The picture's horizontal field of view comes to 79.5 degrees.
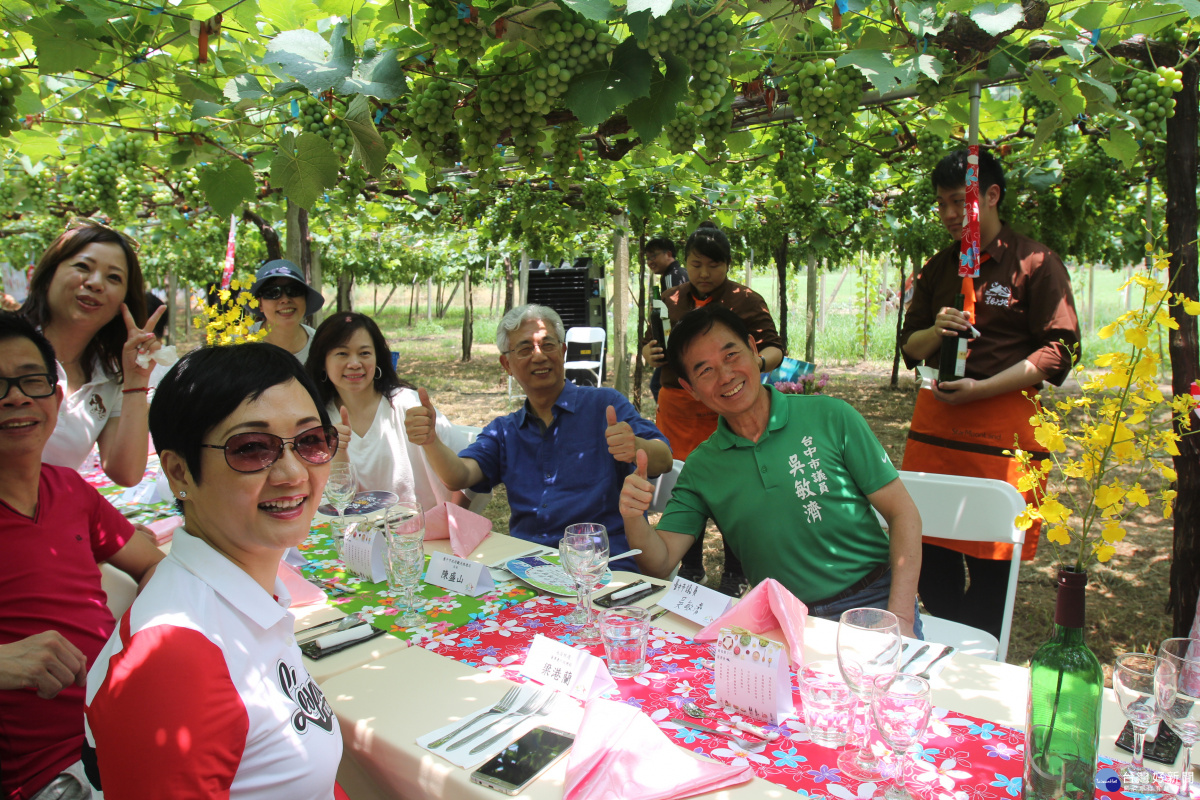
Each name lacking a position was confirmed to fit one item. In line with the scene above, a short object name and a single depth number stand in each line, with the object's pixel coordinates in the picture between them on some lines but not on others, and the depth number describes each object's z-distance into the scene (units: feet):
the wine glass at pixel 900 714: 3.76
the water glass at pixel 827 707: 4.24
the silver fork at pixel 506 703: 4.53
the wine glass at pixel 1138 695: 3.95
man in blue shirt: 9.34
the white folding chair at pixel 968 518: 8.09
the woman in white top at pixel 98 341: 8.64
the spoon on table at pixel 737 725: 4.35
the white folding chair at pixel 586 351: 36.58
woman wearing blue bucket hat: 13.39
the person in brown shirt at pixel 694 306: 13.47
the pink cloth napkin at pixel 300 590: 6.56
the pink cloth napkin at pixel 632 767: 3.77
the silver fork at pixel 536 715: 4.26
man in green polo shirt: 7.23
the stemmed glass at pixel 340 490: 7.98
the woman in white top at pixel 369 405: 10.53
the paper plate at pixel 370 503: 7.87
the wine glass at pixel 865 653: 4.04
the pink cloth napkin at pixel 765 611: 5.15
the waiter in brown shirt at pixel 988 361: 9.02
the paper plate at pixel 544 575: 6.75
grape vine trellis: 5.73
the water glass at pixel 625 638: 5.06
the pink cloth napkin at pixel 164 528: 8.45
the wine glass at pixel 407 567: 6.29
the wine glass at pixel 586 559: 5.94
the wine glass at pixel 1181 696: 3.85
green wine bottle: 3.53
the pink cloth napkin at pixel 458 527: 7.84
